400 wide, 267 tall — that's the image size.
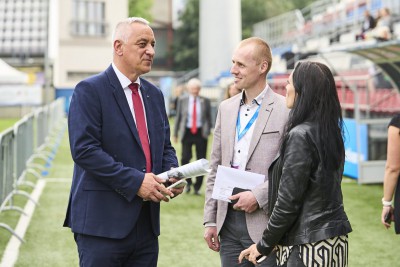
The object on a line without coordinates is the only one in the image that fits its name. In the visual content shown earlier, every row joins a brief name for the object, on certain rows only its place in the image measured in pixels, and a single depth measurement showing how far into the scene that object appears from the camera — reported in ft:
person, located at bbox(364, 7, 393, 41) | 69.82
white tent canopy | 60.18
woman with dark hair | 12.13
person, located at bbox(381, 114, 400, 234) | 18.30
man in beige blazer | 14.46
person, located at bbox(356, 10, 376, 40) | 74.33
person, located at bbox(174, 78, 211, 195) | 45.75
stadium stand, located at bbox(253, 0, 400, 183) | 45.06
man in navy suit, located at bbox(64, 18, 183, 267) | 13.28
